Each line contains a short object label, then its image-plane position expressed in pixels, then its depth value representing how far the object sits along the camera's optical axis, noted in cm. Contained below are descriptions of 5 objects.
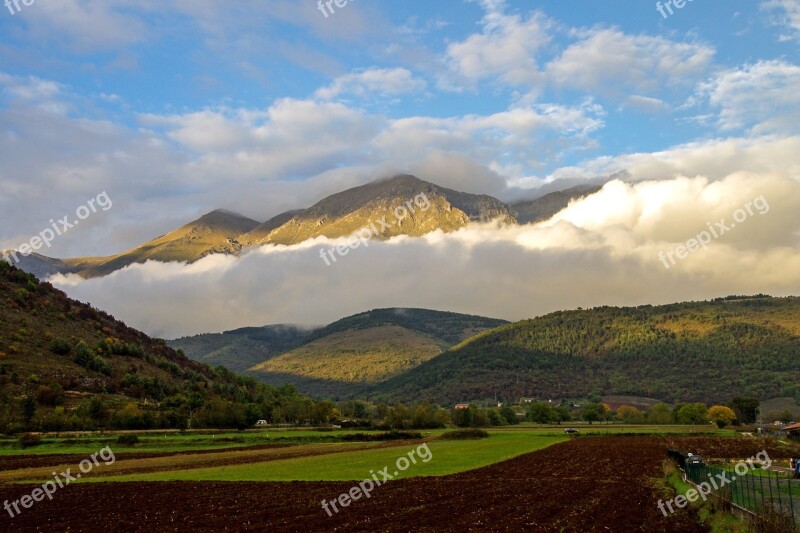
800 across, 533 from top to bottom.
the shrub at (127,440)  8912
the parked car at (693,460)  4320
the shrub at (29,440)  8516
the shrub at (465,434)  11819
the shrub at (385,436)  11275
